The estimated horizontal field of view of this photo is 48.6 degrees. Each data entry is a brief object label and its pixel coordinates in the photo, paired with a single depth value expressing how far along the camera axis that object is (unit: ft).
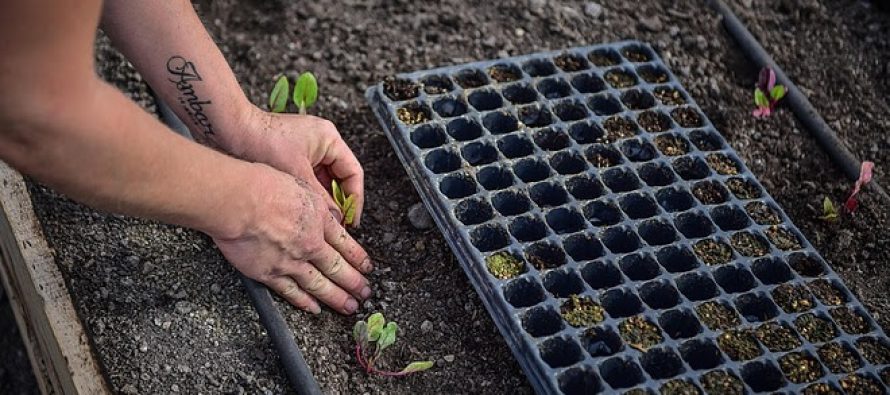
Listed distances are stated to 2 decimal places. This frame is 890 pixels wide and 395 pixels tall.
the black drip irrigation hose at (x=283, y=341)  5.44
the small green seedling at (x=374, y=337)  5.55
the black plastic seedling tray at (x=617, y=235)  5.41
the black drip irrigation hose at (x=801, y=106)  6.81
